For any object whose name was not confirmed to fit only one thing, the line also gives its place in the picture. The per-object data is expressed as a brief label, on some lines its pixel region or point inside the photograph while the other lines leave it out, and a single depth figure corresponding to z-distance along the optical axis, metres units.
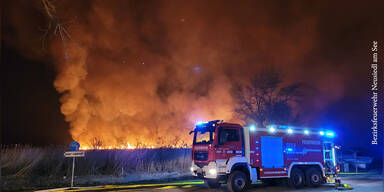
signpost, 13.36
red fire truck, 11.81
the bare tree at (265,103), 33.41
